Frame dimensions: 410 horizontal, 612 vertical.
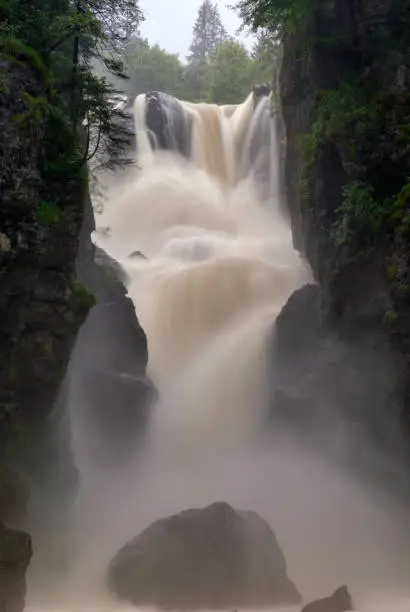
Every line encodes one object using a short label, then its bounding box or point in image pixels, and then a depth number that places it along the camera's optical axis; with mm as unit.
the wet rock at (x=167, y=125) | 44969
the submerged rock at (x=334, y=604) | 12742
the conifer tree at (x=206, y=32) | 111312
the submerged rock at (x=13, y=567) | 11773
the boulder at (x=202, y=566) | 14031
